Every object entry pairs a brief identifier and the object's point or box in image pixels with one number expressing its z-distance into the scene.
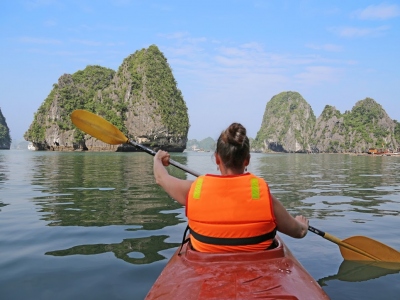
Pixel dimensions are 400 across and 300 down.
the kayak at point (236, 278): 2.26
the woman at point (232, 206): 2.68
